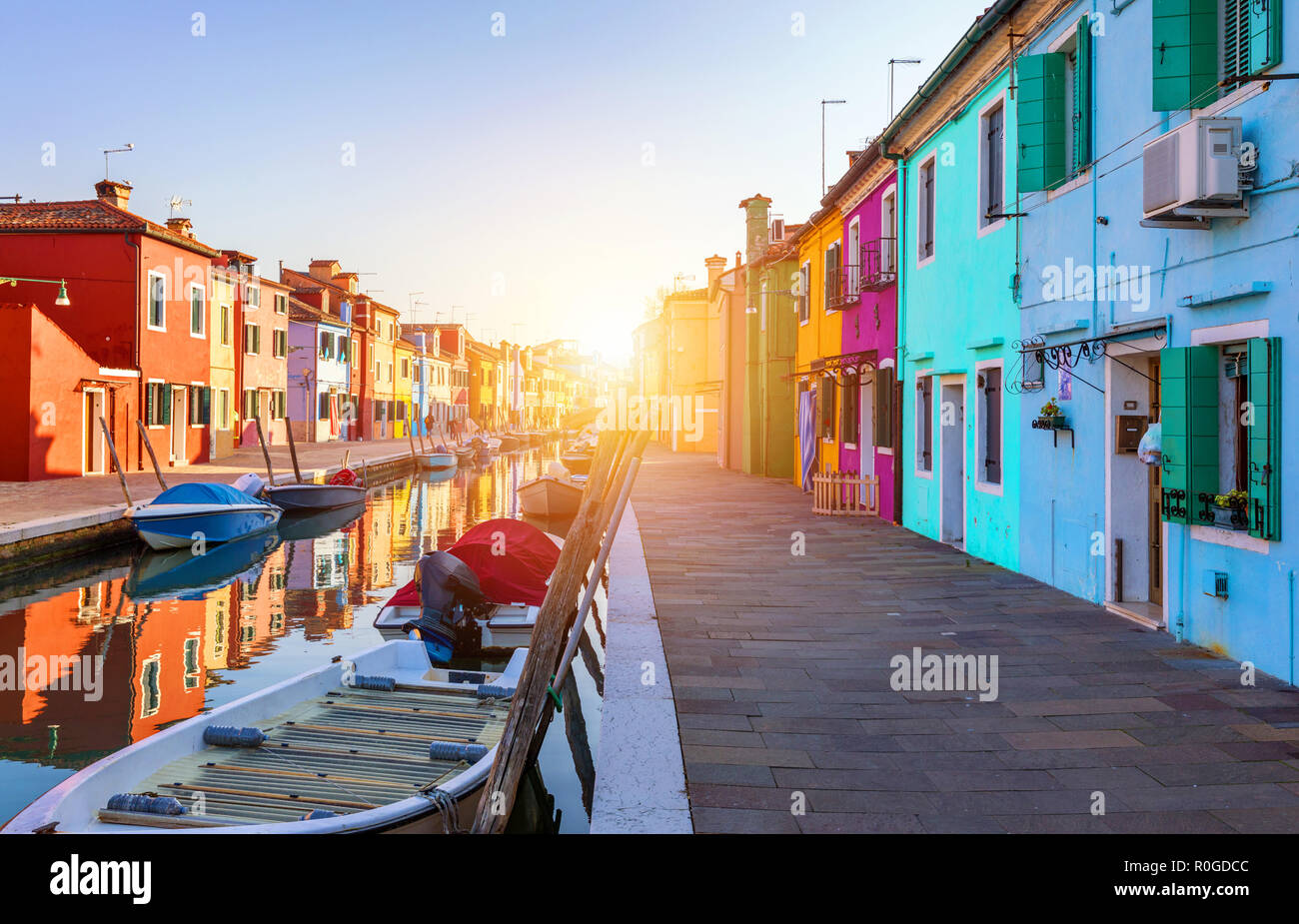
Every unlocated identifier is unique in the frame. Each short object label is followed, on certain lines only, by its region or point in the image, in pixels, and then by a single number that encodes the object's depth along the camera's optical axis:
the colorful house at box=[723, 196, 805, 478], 27.73
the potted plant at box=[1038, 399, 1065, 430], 9.60
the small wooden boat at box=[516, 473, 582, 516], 26.03
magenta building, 16.45
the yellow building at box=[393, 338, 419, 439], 62.31
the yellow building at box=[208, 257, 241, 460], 34.56
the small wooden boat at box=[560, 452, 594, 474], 35.95
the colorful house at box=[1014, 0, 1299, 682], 6.40
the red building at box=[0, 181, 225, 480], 24.80
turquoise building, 11.26
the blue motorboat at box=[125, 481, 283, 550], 17.47
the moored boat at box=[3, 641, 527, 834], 4.87
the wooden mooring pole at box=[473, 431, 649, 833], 4.20
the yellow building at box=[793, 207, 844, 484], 20.50
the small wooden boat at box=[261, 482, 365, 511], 23.69
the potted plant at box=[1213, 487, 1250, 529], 6.63
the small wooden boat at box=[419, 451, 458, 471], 41.31
